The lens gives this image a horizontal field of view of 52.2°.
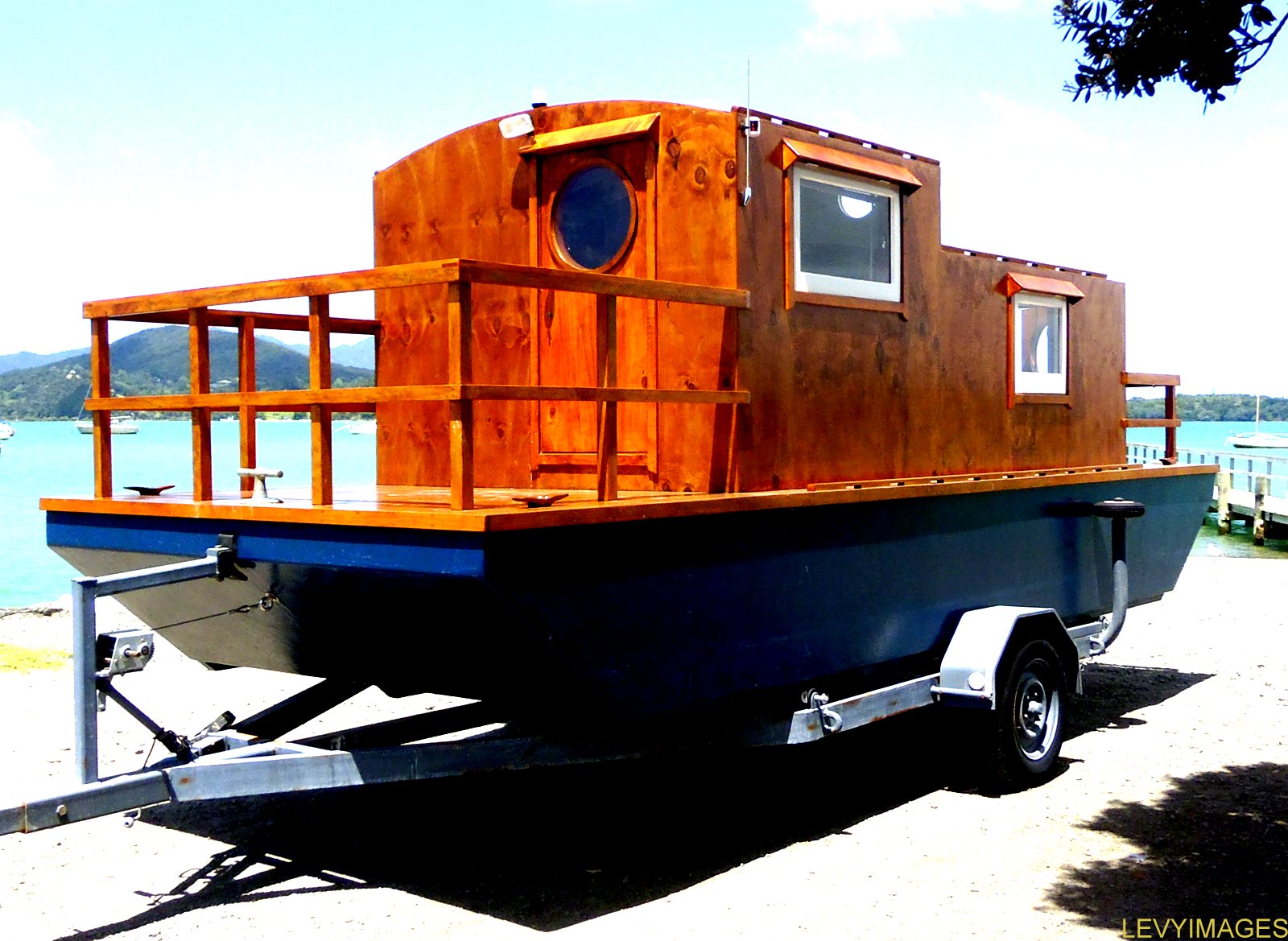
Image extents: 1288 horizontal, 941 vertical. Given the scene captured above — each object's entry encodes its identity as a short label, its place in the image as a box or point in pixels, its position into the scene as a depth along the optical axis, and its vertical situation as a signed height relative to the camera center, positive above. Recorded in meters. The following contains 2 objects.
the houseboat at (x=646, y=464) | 4.99 -0.13
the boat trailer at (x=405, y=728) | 4.84 -1.27
